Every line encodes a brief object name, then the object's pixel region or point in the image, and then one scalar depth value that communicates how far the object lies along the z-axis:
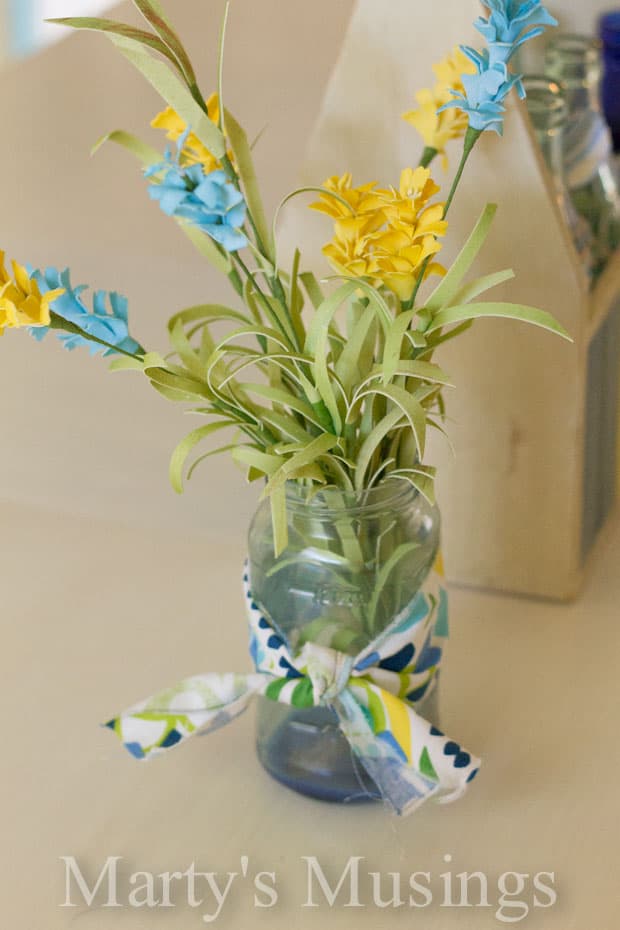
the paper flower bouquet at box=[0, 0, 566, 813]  0.48
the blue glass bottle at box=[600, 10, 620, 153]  1.03
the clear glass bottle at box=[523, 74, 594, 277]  0.79
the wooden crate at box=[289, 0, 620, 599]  0.71
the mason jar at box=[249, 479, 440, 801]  0.59
